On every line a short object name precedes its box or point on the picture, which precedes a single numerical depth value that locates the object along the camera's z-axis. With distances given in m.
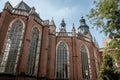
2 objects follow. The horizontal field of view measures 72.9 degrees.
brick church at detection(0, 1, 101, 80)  8.77
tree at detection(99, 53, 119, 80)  9.07
